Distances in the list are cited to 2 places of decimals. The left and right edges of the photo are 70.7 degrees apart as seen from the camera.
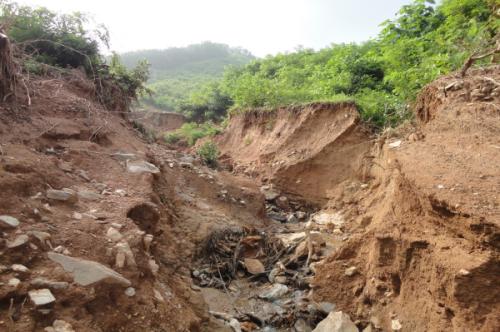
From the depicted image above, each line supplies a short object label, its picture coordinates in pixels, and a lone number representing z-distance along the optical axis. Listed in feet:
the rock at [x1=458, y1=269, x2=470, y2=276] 7.80
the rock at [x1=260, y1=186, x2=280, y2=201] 23.34
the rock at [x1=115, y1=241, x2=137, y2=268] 8.68
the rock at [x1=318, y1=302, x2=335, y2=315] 11.60
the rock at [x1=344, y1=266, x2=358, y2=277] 11.91
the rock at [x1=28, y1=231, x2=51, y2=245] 7.77
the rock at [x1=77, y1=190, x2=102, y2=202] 10.66
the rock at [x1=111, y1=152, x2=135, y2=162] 15.03
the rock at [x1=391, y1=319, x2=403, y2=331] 9.60
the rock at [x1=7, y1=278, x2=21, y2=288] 6.42
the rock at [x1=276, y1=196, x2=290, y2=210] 23.03
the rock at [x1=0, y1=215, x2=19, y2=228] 7.59
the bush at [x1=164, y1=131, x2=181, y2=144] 43.60
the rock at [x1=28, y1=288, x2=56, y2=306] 6.44
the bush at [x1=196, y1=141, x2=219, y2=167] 25.85
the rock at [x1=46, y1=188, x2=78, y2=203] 9.73
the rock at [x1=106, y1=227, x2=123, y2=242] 9.22
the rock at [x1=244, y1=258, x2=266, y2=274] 15.16
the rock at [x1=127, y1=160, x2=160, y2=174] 14.57
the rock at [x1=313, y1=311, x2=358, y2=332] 10.09
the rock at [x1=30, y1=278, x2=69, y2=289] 6.80
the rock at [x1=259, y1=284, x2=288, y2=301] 13.35
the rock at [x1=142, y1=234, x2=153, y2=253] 10.16
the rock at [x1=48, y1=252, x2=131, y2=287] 7.46
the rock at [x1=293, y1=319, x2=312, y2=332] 11.23
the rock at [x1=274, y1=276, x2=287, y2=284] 14.33
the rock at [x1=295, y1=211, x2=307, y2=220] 21.81
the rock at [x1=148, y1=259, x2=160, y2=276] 9.72
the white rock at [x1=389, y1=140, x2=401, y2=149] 15.39
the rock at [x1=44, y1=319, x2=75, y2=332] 6.29
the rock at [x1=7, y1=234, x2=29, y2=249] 7.21
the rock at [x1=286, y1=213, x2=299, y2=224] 21.42
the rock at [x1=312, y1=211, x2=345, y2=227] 19.69
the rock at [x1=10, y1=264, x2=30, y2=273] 6.81
